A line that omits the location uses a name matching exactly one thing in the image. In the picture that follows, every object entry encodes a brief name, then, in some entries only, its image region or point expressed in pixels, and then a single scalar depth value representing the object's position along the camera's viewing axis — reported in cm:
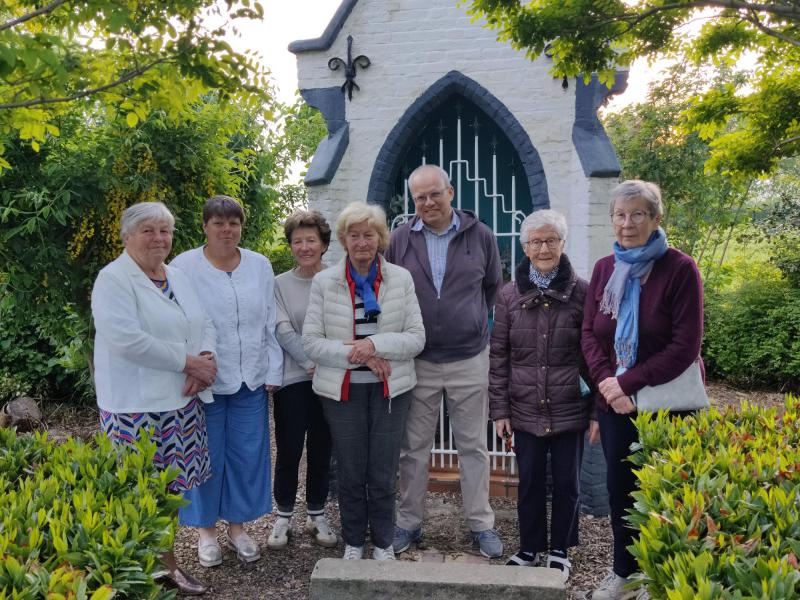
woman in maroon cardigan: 293
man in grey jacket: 374
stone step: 308
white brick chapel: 474
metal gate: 523
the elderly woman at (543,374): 334
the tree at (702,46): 396
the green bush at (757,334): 827
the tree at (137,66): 276
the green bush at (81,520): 165
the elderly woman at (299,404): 370
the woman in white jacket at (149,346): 301
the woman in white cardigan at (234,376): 346
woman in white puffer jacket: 333
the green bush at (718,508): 162
